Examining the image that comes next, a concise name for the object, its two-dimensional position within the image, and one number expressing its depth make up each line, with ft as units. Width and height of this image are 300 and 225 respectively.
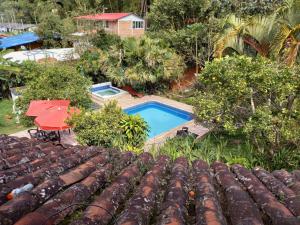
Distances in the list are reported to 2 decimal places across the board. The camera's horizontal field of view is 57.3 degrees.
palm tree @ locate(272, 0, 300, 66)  39.60
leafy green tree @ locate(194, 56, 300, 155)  33.47
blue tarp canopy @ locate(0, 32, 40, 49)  143.02
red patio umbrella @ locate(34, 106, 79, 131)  44.29
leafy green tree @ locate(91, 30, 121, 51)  100.32
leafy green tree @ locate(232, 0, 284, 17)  61.11
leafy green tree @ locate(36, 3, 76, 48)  144.15
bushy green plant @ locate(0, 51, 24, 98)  81.60
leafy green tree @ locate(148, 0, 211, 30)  100.53
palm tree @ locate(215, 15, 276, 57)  44.19
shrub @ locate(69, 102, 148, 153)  44.60
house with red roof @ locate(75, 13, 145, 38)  129.90
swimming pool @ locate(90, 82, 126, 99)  85.25
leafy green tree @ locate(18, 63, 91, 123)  64.54
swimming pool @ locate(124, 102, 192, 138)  69.72
